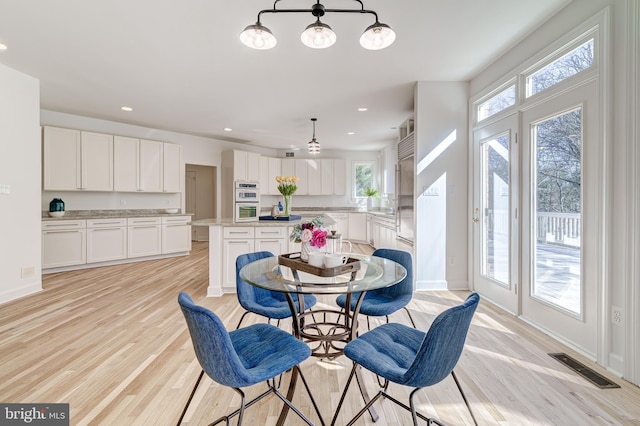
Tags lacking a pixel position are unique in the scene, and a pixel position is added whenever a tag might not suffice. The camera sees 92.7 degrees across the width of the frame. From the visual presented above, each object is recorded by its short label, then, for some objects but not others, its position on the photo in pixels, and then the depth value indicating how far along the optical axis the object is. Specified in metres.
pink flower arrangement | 1.94
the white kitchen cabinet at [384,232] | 5.73
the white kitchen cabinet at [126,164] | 5.79
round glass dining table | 1.61
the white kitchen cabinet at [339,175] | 8.70
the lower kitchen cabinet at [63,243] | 4.93
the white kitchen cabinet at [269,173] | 8.05
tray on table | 1.79
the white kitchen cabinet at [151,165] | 6.14
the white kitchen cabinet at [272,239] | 4.05
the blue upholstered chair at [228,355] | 1.21
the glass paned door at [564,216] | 2.28
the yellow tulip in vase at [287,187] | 4.17
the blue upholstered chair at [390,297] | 2.13
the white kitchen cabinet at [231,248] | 3.97
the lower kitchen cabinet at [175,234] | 6.33
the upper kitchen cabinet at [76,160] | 5.04
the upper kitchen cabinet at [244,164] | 7.39
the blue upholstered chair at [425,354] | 1.21
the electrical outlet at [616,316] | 2.08
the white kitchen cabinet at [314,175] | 8.62
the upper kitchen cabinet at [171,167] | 6.47
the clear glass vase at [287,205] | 4.38
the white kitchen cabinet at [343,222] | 8.38
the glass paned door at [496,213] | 3.21
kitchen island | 3.95
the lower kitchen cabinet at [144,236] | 5.83
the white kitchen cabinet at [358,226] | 8.27
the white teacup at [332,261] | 1.85
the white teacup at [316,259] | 1.91
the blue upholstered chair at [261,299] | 2.09
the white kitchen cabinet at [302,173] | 8.58
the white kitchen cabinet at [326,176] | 8.66
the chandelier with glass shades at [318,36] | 1.85
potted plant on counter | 8.66
